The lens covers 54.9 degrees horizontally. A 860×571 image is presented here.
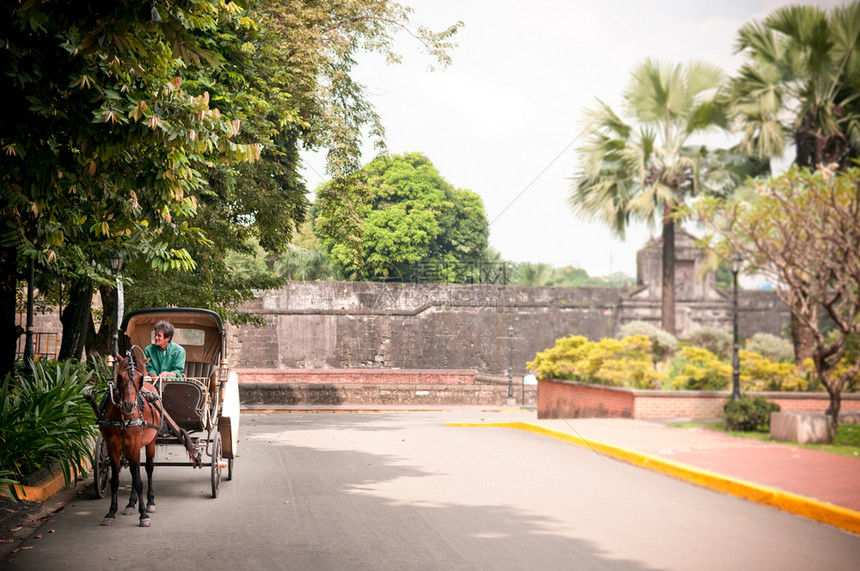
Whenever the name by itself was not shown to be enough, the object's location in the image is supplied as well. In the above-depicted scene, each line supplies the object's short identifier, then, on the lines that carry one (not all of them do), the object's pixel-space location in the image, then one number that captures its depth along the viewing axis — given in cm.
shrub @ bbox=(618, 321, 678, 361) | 1723
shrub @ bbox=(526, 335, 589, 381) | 2180
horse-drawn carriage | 766
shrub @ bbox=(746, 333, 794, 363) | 1778
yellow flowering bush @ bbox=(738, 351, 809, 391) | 1638
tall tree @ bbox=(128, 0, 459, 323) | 1509
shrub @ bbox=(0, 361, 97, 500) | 908
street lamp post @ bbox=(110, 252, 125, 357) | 1598
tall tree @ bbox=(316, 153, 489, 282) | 5762
